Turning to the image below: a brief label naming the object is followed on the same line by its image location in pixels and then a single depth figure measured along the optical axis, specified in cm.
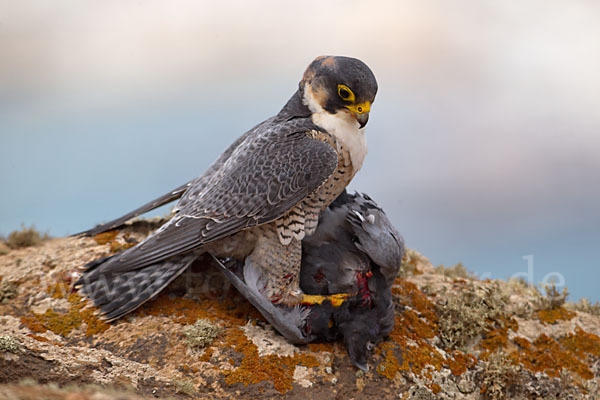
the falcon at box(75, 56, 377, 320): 838
